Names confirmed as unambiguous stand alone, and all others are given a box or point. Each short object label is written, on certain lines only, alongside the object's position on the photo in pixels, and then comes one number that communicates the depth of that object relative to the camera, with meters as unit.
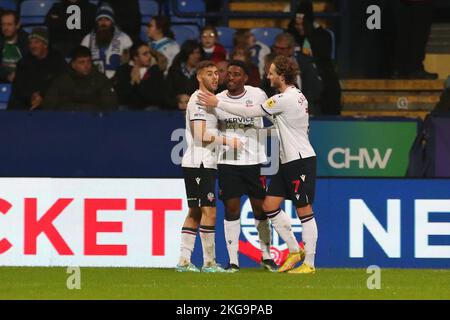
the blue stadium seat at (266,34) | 19.56
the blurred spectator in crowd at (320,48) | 17.73
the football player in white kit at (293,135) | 13.80
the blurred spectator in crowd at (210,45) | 17.88
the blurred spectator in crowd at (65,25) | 19.02
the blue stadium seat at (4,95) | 18.25
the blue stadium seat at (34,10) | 19.94
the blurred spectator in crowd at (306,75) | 17.39
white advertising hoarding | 14.98
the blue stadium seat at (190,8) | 20.20
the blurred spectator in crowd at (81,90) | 16.81
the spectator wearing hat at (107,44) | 18.31
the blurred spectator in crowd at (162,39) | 18.55
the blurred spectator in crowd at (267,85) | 16.75
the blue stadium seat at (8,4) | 20.27
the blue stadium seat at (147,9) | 20.08
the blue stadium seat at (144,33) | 19.35
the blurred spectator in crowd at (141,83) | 17.42
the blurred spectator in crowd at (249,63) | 17.28
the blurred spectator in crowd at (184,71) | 17.36
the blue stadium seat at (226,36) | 19.36
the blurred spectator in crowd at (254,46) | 18.34
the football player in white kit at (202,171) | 13.89
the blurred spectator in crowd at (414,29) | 18.78
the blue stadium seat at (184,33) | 19.45
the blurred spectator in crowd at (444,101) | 17.09
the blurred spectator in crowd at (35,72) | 17.36
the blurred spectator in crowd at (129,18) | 19.12
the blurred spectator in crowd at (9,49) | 18.64
